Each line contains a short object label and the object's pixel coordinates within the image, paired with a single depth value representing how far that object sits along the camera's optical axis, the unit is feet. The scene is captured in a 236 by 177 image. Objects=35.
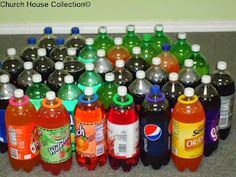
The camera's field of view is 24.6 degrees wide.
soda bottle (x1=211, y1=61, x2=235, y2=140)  6.56
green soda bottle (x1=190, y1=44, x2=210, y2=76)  6.98
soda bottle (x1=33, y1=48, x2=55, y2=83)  6.76
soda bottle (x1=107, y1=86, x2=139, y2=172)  5.86
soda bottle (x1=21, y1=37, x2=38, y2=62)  7.22
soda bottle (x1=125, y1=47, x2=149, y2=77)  6.69
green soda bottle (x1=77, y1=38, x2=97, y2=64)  7.07
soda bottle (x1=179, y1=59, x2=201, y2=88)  6.47
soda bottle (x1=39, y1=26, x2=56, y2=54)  7.59
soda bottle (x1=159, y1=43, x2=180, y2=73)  6.88
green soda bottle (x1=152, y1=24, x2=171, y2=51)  7.63
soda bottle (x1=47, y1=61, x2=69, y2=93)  6.43
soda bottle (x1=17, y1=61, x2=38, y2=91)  6.52
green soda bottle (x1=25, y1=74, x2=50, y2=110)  6.24
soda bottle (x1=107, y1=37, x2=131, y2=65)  7.10
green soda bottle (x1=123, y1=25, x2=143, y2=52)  7.62
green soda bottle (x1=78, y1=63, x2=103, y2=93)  6.40
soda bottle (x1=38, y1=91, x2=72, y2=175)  5.86
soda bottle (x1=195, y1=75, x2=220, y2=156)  6.20
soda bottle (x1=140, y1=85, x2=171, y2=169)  5.90
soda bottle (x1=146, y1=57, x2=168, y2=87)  6.49
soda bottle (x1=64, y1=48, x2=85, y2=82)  6.70
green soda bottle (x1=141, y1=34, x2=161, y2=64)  7.18
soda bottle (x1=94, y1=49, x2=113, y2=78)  6.74
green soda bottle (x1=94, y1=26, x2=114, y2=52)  7.57
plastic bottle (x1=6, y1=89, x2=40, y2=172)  5.93
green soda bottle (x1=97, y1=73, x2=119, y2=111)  6.32
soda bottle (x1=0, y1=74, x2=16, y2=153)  6.24
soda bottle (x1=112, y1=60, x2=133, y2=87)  6.45
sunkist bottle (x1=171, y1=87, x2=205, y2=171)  5.89
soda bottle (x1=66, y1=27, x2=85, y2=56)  7.61
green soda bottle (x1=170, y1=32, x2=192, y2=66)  7.31
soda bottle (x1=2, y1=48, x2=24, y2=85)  6.83
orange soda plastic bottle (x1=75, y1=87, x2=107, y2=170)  5.89
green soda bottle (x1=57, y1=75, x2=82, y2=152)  6.16
